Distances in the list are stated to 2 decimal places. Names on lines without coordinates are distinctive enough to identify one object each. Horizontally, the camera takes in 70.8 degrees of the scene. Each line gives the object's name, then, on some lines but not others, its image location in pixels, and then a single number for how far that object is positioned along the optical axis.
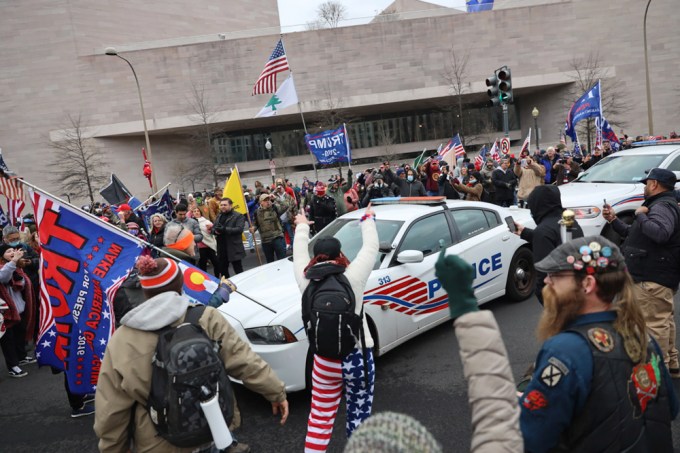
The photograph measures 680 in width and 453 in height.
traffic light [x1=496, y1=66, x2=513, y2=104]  12.34
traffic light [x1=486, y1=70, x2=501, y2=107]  12.56
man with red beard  1.72
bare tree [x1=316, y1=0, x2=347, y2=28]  69.41
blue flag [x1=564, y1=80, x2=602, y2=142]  13.88
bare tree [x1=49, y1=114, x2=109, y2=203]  38.78
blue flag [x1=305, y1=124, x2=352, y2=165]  13.84
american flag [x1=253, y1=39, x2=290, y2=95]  14.21
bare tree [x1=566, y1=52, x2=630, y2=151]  39.88
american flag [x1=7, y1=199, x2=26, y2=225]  8.85
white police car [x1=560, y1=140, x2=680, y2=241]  7.58
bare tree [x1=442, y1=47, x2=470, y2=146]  41.57
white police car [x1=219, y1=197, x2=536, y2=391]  4.32
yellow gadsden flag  9.52
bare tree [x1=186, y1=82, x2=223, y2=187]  42.38
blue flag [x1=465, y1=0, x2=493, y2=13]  50.44
